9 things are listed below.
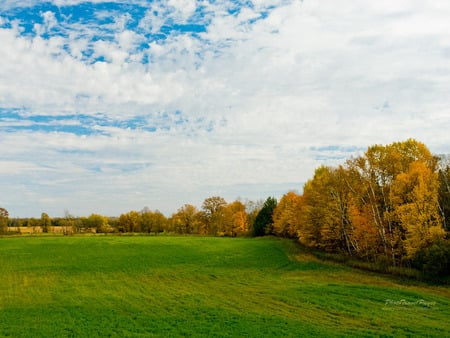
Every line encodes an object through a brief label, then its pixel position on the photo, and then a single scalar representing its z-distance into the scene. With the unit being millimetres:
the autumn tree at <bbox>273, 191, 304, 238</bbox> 73550
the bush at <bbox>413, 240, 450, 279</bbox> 36312
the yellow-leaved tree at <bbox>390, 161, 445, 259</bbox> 40188
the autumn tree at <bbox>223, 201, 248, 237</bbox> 118188
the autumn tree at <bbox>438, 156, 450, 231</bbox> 44812
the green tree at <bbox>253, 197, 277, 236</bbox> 100325
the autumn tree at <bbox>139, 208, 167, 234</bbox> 134875
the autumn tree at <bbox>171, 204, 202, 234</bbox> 126125
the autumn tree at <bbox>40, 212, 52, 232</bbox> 137750
